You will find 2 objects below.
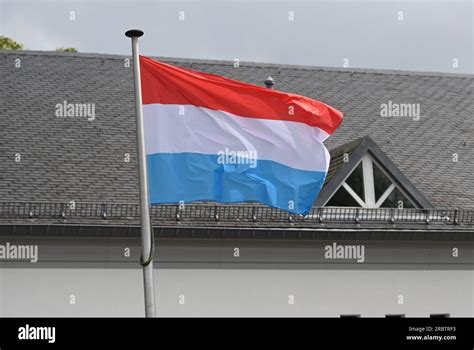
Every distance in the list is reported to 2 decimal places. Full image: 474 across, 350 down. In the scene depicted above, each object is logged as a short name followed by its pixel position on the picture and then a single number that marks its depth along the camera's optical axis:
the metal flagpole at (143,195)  11.32
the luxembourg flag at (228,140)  12.39
